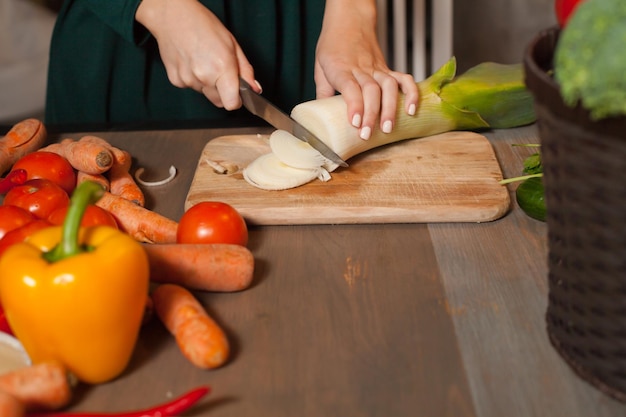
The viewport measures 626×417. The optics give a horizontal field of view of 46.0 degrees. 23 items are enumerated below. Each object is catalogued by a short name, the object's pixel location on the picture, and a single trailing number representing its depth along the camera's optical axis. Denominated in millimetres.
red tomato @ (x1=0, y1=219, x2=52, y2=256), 1142
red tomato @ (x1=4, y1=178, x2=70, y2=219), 1304
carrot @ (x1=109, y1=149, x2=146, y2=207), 1408
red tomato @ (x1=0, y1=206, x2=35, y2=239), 1225
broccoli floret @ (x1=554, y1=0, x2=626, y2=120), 646
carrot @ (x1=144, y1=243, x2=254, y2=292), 1124
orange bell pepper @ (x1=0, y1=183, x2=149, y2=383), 867
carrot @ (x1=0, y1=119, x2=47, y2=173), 1540
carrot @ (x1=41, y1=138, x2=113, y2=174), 1428
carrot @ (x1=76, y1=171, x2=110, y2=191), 1449
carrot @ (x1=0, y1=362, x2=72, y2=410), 884
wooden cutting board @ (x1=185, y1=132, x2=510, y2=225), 1324
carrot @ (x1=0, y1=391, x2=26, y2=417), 838
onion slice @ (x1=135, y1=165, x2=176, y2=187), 1518
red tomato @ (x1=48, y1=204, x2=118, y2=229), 1203
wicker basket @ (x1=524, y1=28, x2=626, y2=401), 753
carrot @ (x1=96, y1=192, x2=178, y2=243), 1305
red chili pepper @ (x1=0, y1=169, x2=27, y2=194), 1406
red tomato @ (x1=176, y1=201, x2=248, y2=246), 1208
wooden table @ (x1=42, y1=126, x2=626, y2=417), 930
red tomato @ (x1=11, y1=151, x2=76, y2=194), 1420
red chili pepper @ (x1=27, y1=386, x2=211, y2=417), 872
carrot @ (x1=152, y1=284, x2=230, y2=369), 978
